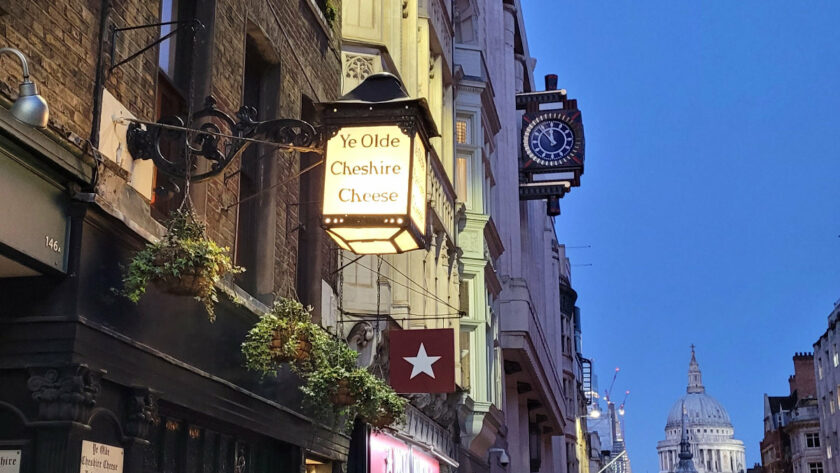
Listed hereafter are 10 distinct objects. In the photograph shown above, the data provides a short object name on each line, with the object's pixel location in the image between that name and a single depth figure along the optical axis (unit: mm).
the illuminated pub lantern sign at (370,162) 10219
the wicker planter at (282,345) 11117
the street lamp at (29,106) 7238
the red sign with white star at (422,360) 17188
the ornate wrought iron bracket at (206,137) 9391
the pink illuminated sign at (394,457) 17953
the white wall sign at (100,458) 8164
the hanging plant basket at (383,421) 14078
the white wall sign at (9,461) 7906
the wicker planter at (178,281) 8516
